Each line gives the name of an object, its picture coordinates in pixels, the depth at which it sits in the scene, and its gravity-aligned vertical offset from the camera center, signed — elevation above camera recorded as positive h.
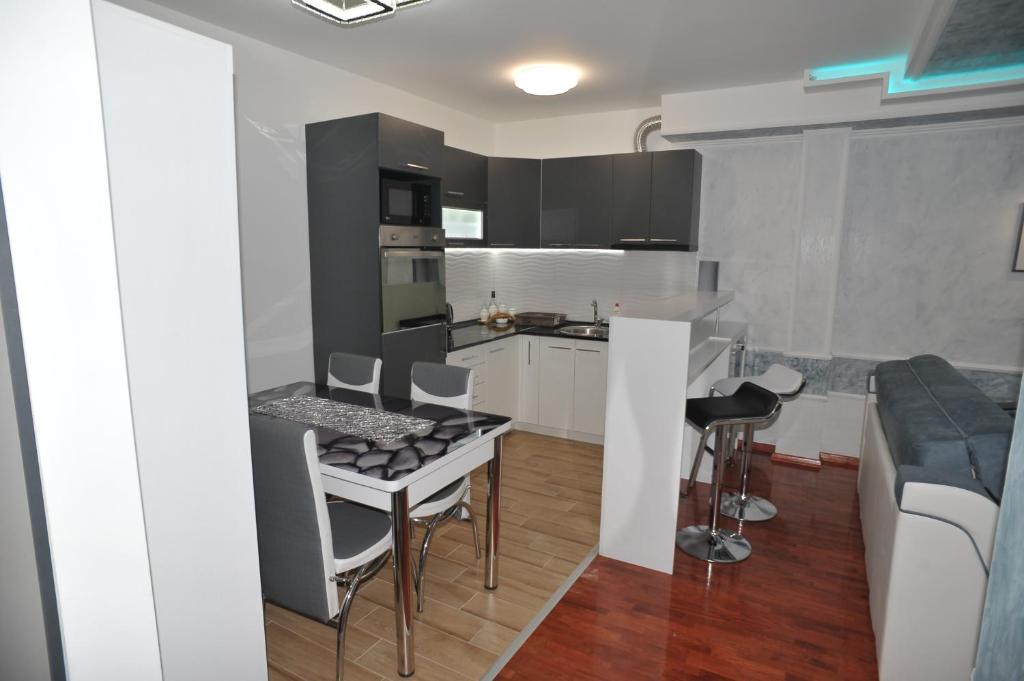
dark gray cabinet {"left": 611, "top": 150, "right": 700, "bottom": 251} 4.52 +0.48
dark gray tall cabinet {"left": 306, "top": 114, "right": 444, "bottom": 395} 3.52 +0.25
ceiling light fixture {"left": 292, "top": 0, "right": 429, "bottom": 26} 2.37 +1.05
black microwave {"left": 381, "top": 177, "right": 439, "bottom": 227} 3.58 +0.35
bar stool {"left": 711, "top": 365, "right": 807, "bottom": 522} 3.59 -1.25
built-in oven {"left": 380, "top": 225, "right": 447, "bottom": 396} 3.64 -0.32
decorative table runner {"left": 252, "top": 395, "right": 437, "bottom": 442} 2.37 -0.73
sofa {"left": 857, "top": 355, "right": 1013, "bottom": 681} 2.03 -1.04
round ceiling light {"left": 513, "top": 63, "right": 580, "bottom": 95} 3.66 +1.16
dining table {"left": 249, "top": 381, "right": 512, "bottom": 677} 2.02 -0.75
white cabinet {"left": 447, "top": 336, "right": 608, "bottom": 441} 4.65 -1.06
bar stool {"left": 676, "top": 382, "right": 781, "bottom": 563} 2.93 -0.87
